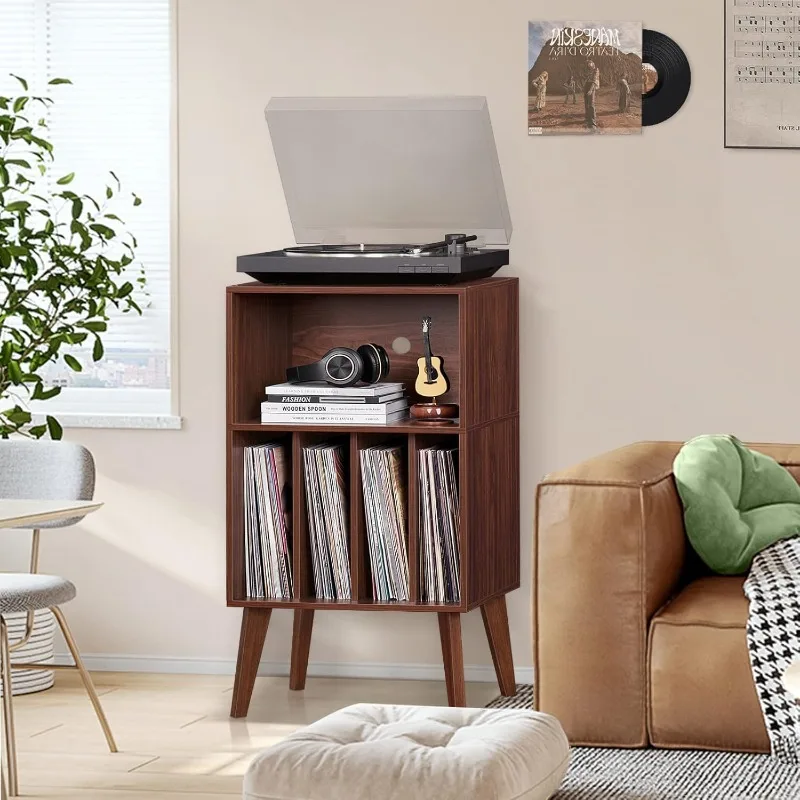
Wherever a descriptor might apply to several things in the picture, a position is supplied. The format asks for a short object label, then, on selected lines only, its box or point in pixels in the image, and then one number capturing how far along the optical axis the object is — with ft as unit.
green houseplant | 22.02
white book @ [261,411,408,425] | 20.46
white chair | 18.66
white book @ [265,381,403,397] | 20.48
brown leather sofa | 16.64
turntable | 20.58
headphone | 20.76
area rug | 15.78
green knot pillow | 18.14
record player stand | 20.35
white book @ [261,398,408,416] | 20.44
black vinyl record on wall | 21.90
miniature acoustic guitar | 20.92
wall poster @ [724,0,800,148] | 21.63
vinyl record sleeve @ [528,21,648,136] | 22.00
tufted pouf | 13.50
